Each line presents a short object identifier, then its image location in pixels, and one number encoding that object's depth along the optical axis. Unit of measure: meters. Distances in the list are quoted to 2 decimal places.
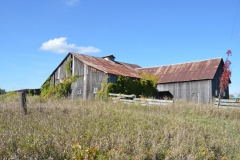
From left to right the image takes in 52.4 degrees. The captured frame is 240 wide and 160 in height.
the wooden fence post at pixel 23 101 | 9.24
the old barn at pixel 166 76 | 27.47
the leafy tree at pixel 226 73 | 21.52
